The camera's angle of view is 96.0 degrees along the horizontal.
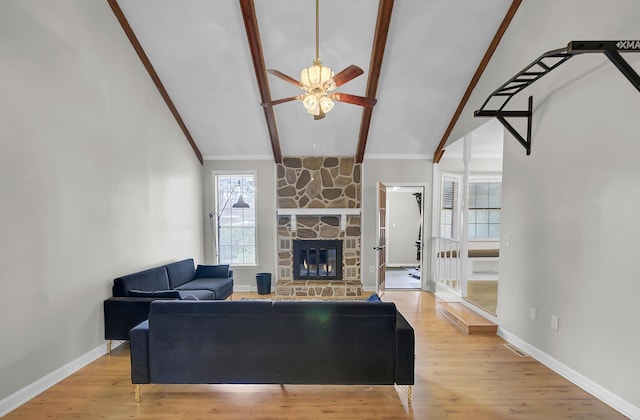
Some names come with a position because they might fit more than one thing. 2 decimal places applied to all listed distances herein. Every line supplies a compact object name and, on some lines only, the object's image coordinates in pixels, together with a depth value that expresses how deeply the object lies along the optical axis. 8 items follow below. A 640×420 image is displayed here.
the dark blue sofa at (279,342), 2.42
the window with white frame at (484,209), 6.95
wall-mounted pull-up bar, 1.84
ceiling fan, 2.78
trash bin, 5.65
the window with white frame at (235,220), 6.06
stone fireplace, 5.98
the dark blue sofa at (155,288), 3.21
